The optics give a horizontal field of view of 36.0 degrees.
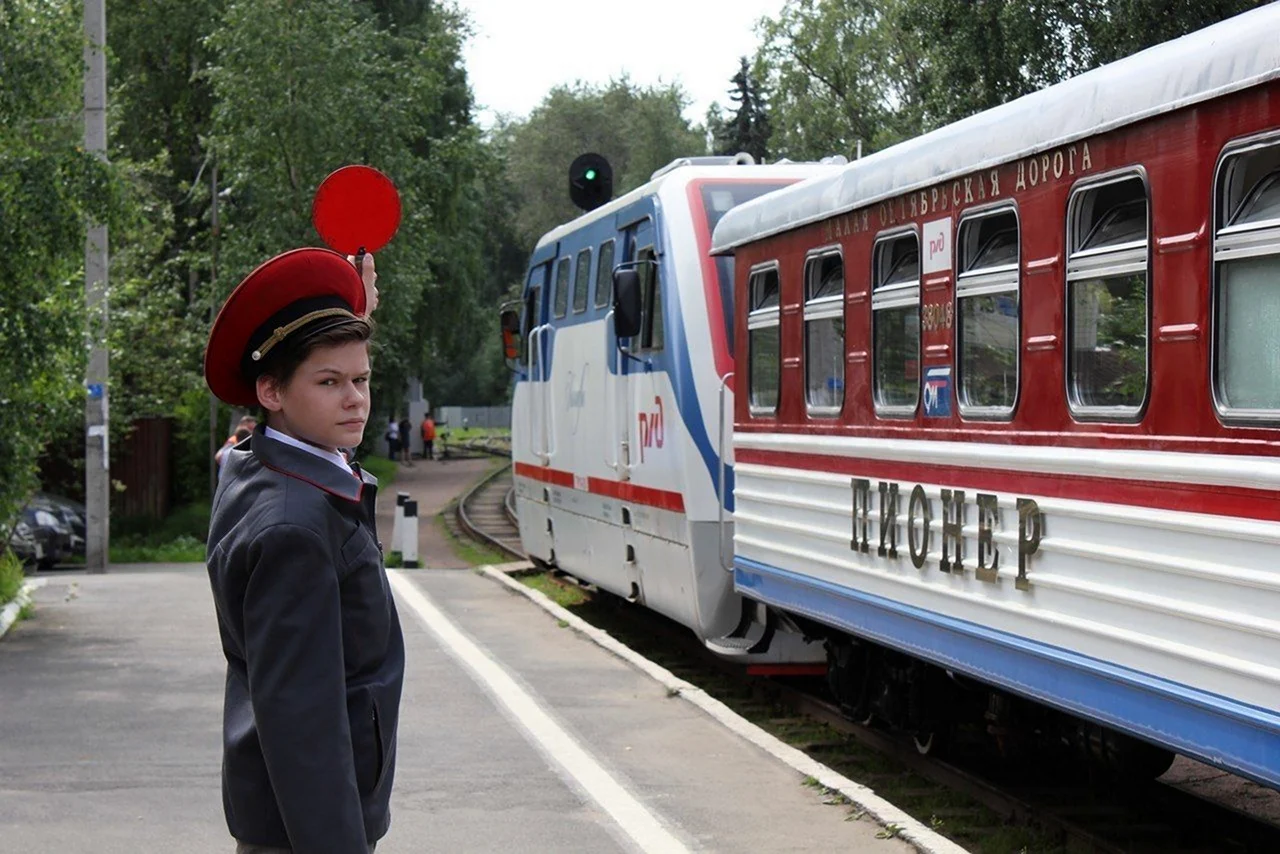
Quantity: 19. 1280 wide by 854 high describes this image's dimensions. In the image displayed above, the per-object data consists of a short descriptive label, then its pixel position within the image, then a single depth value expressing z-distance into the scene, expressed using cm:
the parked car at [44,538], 2833
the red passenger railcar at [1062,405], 605
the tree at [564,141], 8444
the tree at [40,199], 1462
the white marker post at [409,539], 2580
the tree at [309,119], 3334
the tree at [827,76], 5547
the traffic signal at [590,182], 1891
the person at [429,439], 6850
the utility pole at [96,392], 2428
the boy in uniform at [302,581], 325
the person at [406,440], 6456
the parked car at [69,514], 3048
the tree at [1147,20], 2255
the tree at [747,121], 6956
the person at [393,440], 6481
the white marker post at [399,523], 2614
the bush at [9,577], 1695
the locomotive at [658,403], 1280
